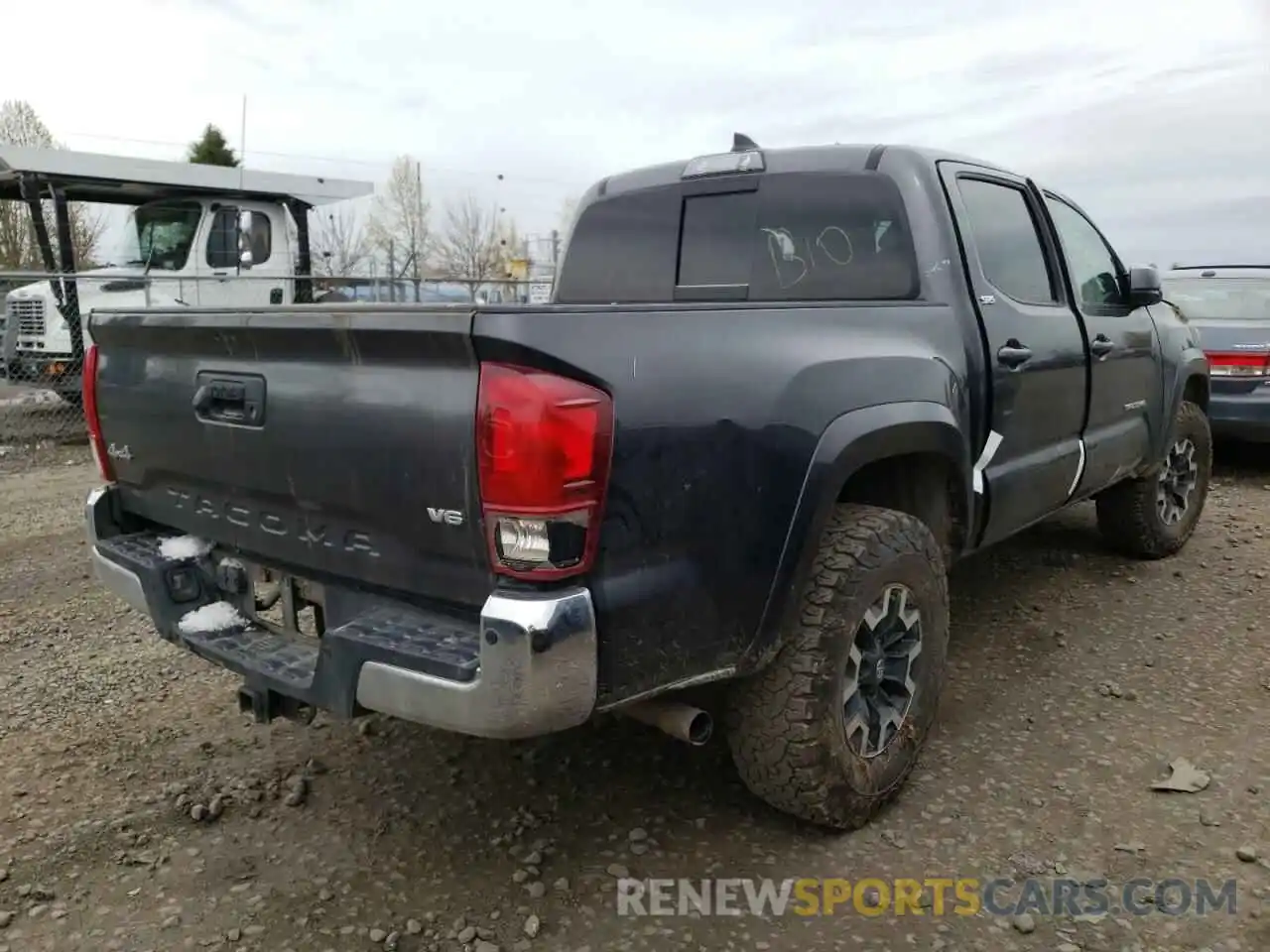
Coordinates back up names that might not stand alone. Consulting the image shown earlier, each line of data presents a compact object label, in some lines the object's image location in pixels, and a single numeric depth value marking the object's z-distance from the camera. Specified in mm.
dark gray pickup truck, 2074
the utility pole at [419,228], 39531
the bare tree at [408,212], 39406
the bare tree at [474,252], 41000
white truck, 9719
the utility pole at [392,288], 11406
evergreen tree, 28281
